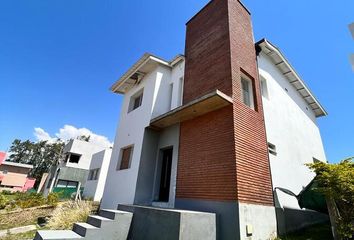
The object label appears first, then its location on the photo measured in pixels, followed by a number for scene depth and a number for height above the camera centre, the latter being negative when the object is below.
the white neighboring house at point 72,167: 26.55 +3.33
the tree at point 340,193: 4.70 +0.47
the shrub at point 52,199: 11.86 -0.63
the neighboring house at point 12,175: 34.34 +1.95
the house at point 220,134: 5.62 +2.76
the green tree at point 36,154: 60.65 +10.75
